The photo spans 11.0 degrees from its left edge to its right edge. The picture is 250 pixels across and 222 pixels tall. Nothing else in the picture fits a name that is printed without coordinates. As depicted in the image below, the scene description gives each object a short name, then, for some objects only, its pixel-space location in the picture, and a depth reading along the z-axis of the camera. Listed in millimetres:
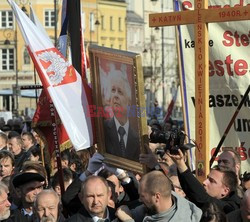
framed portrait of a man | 10438
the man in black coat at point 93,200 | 9633
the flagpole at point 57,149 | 11395
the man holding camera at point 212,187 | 9602
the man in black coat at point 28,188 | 10898
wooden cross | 10477
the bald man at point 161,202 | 8875
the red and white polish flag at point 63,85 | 11062
